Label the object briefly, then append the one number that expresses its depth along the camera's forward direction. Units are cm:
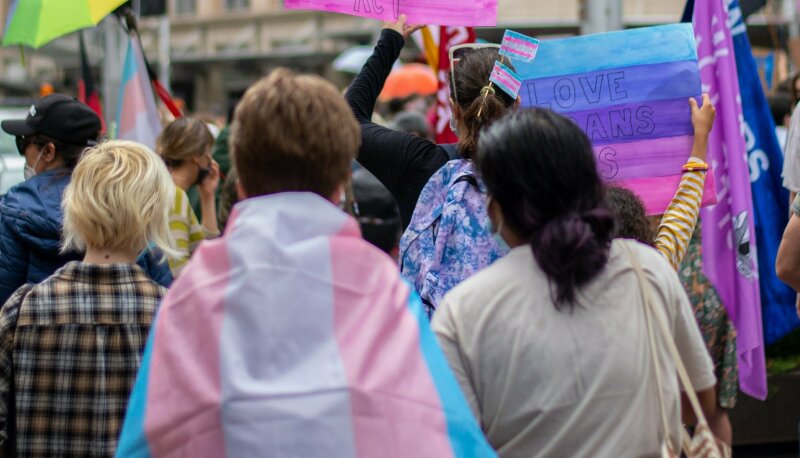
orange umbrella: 1295
